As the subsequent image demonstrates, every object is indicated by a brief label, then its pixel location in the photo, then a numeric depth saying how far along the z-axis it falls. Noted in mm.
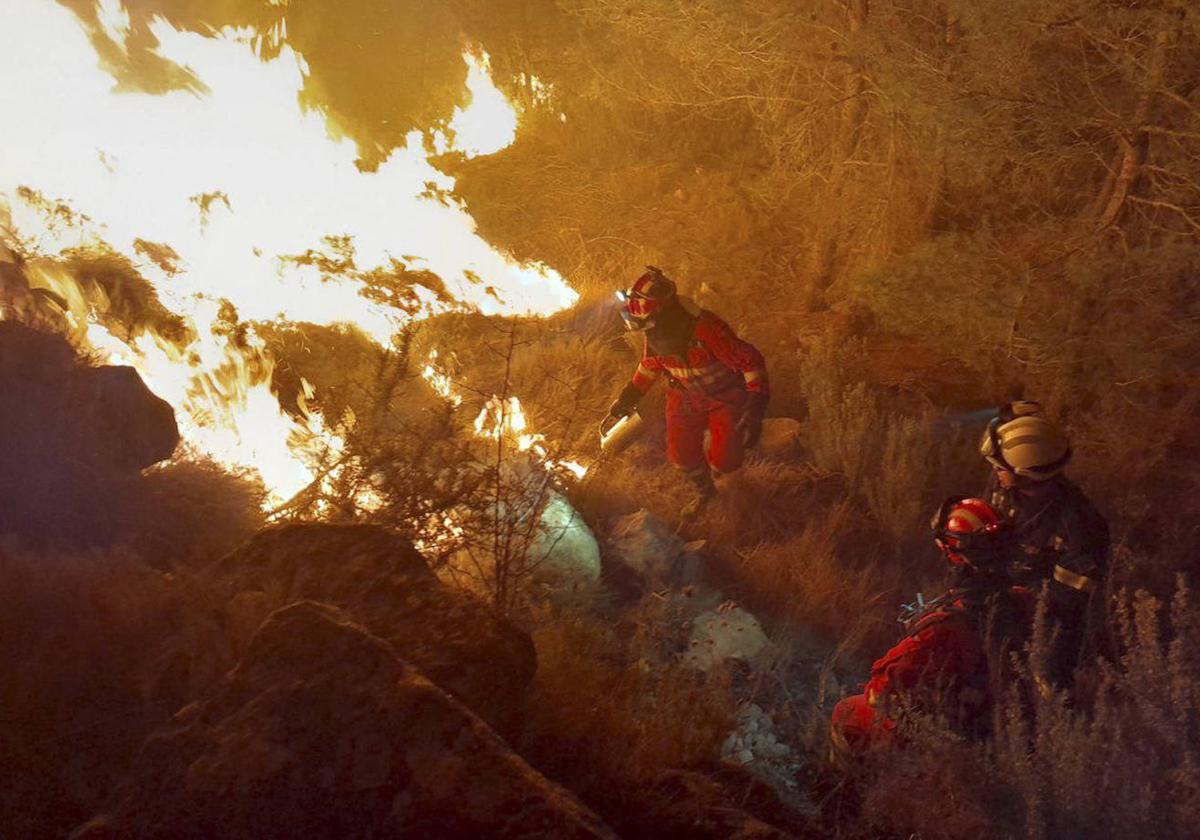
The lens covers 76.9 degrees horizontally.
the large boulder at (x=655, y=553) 5090
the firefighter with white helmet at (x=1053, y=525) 3580
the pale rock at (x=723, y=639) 4367
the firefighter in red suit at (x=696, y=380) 5434
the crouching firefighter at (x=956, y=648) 3137
